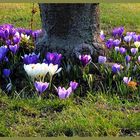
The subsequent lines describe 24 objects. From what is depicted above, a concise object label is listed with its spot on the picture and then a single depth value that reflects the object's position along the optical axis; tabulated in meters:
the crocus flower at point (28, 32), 6.08
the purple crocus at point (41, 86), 4.02
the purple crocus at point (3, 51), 4.86
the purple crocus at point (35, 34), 5.87
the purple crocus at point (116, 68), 4.59
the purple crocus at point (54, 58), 4.63
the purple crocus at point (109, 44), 5.44
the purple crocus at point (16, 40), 5.36
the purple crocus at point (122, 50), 5.30
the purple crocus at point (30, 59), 4.67
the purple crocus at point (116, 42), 5.60
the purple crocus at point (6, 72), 4.51
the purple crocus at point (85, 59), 4.64
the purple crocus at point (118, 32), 6.12
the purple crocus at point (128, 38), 5.74
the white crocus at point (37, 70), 4.22
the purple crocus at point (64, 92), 3.94
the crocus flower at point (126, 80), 4.34
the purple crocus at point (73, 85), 4.14
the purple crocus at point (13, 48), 5.05
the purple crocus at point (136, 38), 5.85
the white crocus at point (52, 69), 4.27
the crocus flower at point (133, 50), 5.25
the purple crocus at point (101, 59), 4.76
